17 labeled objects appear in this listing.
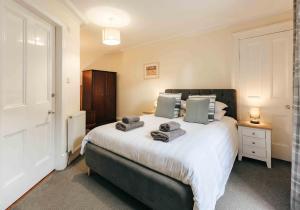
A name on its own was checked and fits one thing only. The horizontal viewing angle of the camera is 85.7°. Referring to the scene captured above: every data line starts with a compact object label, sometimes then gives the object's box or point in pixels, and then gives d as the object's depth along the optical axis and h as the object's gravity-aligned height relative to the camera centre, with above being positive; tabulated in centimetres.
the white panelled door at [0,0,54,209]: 158 +2
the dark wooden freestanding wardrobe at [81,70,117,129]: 449 +19
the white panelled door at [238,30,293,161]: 255 +37
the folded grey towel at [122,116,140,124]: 214 -22
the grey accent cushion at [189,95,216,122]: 260 -10
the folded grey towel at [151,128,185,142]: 166 -34
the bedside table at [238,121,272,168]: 242 -59
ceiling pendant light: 270 +113
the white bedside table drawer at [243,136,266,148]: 245 -60
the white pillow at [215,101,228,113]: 281 -5
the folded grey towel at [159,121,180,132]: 177 -27
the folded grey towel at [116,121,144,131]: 207 -31
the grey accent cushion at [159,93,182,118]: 306 -2
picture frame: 416 +86
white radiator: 253 -46
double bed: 127 -58
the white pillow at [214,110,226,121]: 271 -20
